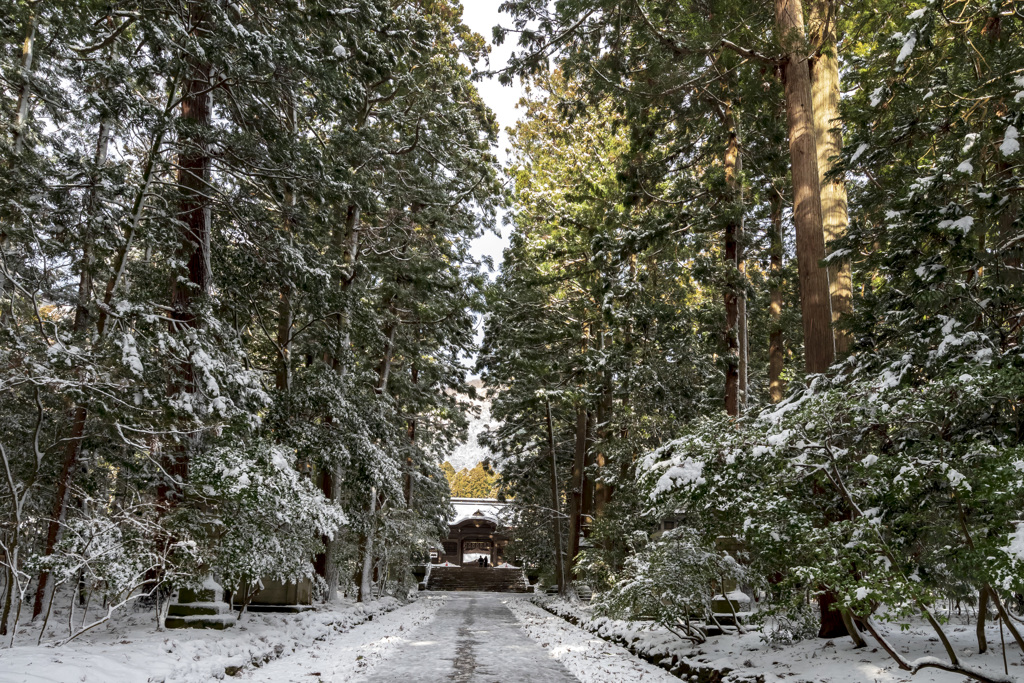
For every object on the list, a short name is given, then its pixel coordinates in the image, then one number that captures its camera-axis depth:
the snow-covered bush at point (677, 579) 8.45
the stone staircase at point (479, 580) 37.84
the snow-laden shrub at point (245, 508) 8.03
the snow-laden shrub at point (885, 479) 4.79
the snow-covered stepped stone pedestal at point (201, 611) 9.38
